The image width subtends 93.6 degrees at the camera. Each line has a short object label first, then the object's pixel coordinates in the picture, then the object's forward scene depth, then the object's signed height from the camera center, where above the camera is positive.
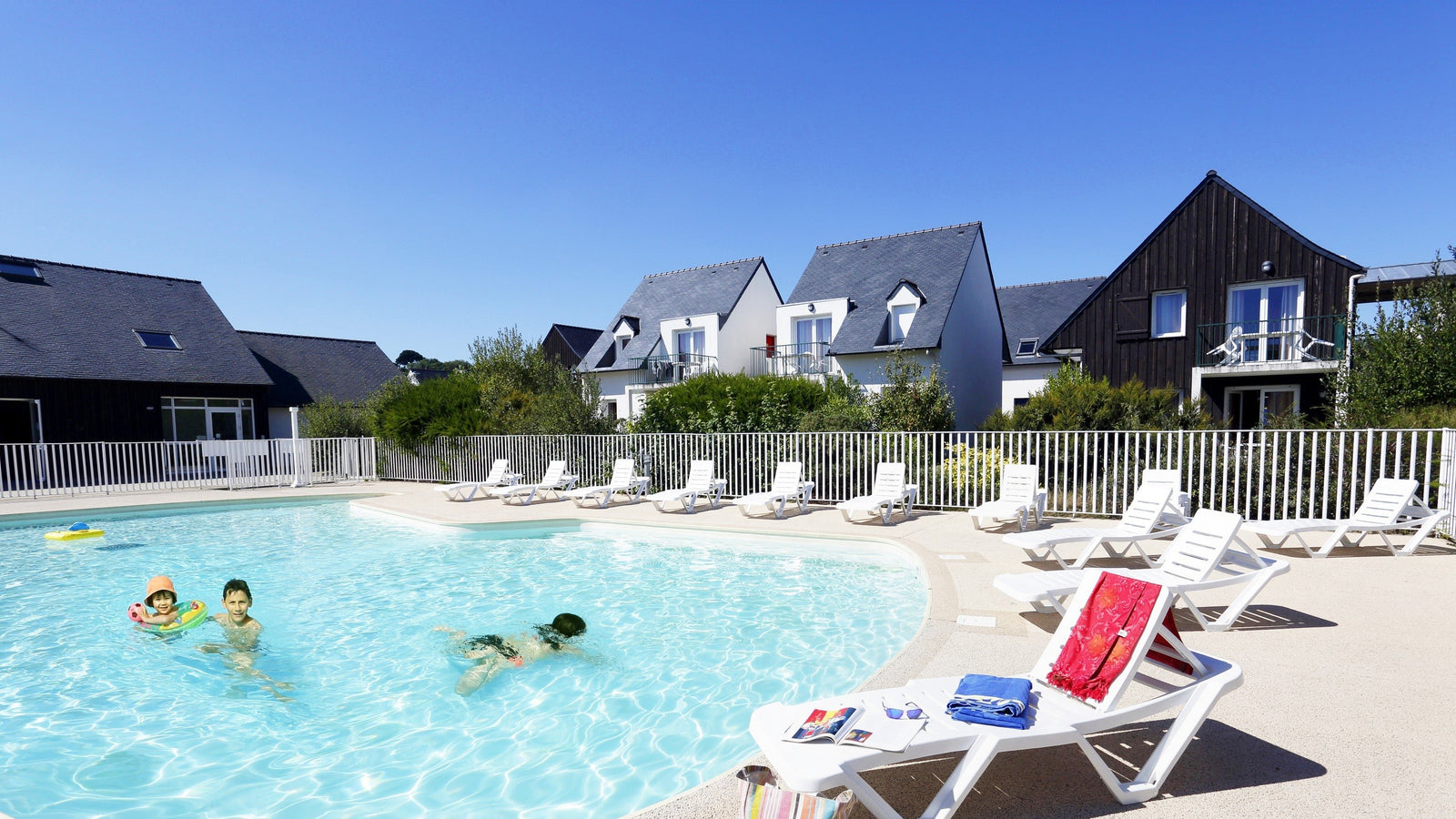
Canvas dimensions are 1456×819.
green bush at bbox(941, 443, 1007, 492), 11.17 -1.52
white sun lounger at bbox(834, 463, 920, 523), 10.30 -1.85
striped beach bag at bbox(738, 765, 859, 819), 2.40 -1.53
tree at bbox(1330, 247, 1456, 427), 12.00 +0.17
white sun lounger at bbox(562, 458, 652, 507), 13.15 -2.08
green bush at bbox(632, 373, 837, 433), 15.11 -0.61
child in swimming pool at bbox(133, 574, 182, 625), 6.50 -2.03
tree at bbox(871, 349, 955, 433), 13.29 -0.57
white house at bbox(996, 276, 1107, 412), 25.66 +1.99
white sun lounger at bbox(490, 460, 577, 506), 13.97 -2.17
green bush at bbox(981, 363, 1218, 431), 12.99 -0.77
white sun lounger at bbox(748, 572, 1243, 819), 2.49 -1.42
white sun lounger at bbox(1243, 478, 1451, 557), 7.18 -1.66
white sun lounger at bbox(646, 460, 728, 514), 12.06 -2.01
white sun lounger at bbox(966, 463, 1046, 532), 9.19 -1.75
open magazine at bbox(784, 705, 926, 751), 2.62 -1.40
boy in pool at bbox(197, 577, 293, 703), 6.13 -2.26
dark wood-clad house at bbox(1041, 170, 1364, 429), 16.94 +1.55
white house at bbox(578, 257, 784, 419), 25.94 +1.92
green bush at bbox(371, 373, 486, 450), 18.41 -0.79
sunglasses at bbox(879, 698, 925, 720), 2.83 -1.41
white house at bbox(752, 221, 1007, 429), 21.78 +2.11
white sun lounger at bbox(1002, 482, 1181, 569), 6.95 -1.69
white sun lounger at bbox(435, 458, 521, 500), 14.56 -2.20
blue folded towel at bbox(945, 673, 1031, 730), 2.75 -1.37
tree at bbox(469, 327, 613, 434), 16.28 -0.23
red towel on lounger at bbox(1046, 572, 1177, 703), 3.04 -1.24
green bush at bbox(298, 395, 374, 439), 22.36 -1.16
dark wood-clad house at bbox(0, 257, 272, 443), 19.88 +0.91
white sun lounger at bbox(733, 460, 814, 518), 11.32 -1.94
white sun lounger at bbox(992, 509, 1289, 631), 4.89 -1.54
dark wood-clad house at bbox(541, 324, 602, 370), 37.03 +2.10
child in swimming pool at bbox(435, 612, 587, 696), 5.59 -2.24
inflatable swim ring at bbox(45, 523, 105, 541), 11.42 -2.41
